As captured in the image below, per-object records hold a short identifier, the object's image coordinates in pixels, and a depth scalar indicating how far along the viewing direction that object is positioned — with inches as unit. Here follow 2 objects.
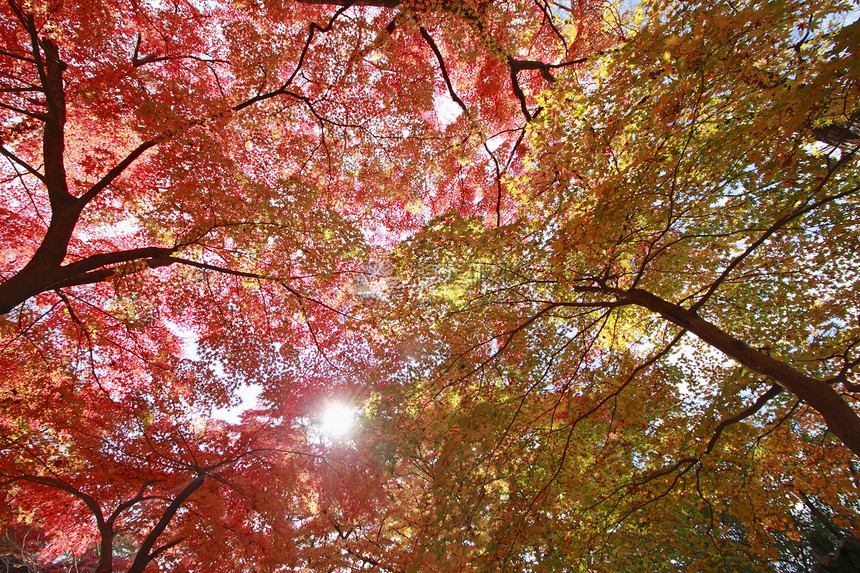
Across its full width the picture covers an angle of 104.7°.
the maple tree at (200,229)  209.5
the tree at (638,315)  122.0
